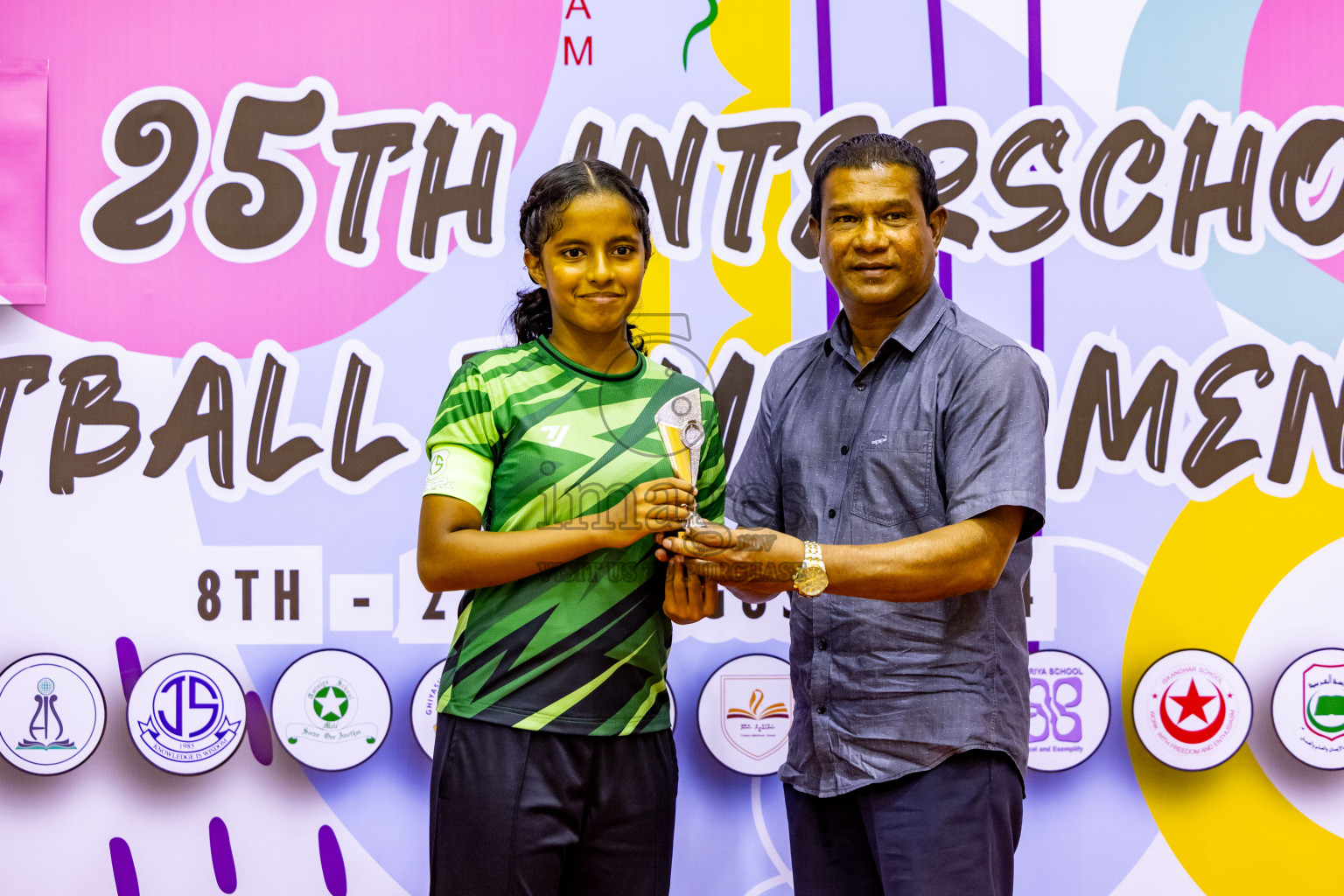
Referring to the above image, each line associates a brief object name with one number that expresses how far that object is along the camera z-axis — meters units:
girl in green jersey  4.70
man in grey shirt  4.73
